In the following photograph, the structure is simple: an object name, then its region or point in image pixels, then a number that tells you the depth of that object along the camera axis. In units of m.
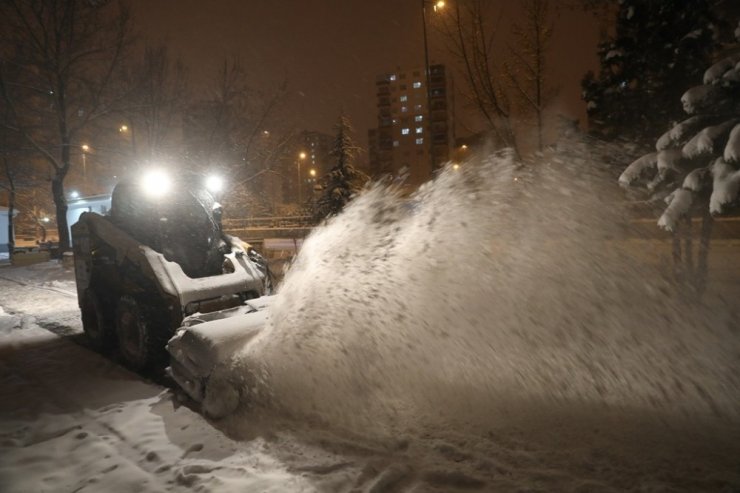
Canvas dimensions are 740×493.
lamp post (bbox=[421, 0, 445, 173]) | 15.45
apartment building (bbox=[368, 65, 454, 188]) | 83.68
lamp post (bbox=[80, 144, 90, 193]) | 27.72
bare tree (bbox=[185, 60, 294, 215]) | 29.02
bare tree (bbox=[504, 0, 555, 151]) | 13.59
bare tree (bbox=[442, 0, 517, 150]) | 12.91
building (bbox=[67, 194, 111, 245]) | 29.12
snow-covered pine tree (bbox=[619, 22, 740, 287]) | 6.06
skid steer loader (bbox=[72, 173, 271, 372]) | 6.41
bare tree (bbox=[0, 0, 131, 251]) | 24.05
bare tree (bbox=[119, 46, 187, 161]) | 27.56
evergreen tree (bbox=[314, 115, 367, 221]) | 25.53
